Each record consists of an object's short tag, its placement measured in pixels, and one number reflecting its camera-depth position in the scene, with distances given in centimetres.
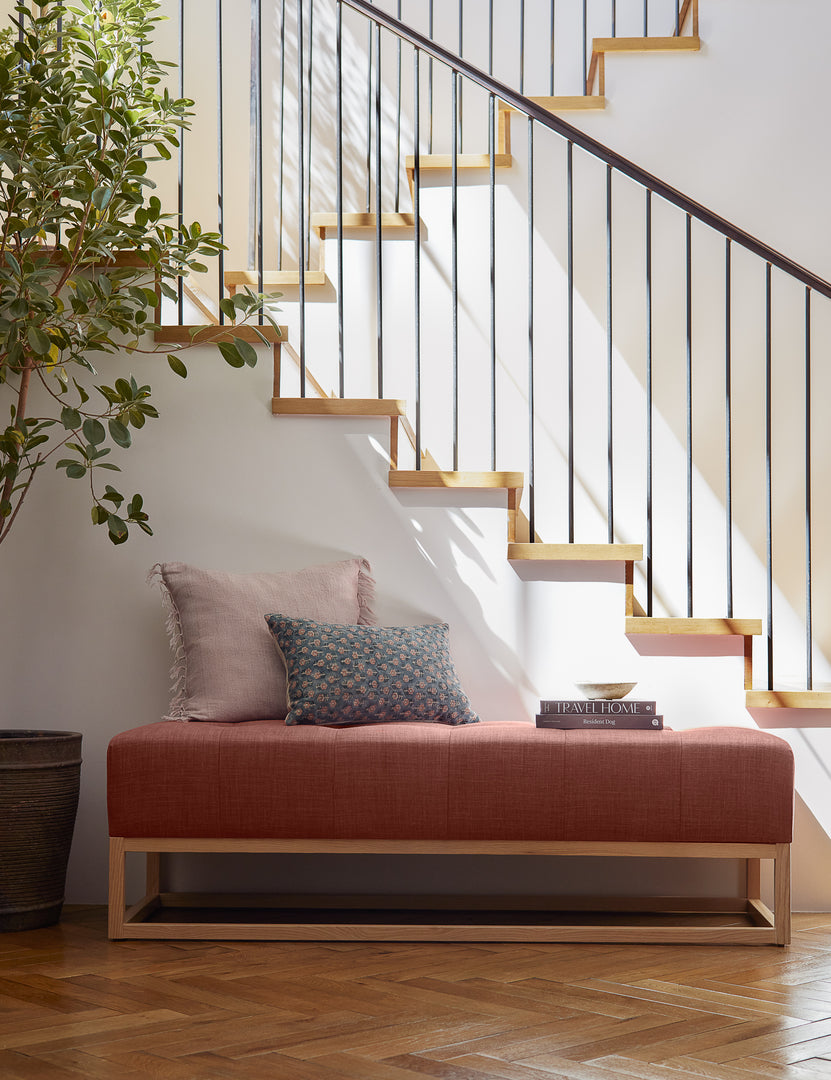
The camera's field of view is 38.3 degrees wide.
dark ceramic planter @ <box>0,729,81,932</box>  287
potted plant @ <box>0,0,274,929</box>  296
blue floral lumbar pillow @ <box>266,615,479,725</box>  288
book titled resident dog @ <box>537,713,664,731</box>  288
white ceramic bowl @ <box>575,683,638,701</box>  298
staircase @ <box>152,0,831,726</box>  325
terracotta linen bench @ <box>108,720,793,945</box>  274
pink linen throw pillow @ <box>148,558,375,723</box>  303
